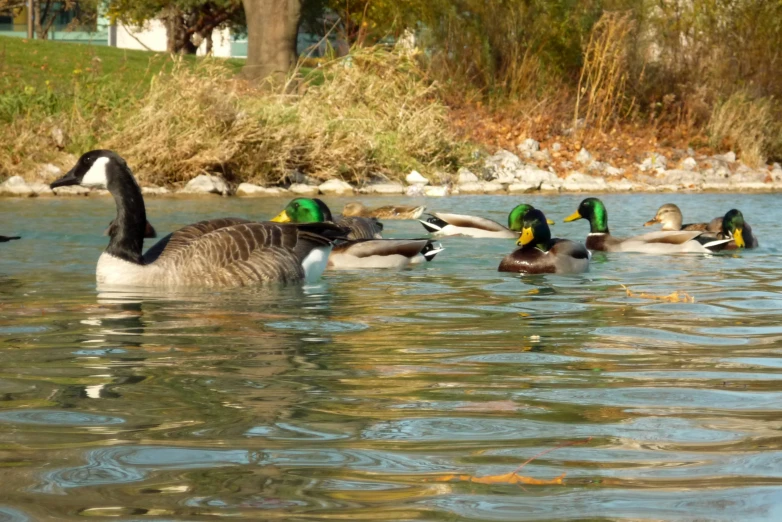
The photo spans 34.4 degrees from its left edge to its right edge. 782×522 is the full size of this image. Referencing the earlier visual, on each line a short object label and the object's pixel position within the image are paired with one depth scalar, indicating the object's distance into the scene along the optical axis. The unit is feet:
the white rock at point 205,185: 67.97
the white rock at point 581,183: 77.51
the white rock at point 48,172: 65.87
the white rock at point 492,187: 74.54
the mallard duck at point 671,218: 47.11
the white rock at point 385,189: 72.90
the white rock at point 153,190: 66.59
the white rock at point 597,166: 82.94
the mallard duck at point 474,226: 44.86
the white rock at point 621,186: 78.12
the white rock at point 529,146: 84.28
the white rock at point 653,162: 84.64
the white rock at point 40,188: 64.39
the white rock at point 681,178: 82.17
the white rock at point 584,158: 84.02
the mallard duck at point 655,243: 40.52
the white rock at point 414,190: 70.74
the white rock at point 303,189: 70.59
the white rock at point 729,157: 87.35
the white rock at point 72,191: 65.21
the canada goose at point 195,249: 29.17
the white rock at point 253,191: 68.59
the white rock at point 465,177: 75.97
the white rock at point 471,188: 74.23
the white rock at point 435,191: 71.20
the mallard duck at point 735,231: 41.70
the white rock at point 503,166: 79.00
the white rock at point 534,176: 78.18
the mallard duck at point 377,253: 35.81
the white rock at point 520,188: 75.56
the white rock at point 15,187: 63.87
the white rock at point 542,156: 83.15
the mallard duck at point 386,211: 53.93
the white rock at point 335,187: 71.82
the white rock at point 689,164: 85.05
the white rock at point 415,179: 73.92
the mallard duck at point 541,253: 34.42
